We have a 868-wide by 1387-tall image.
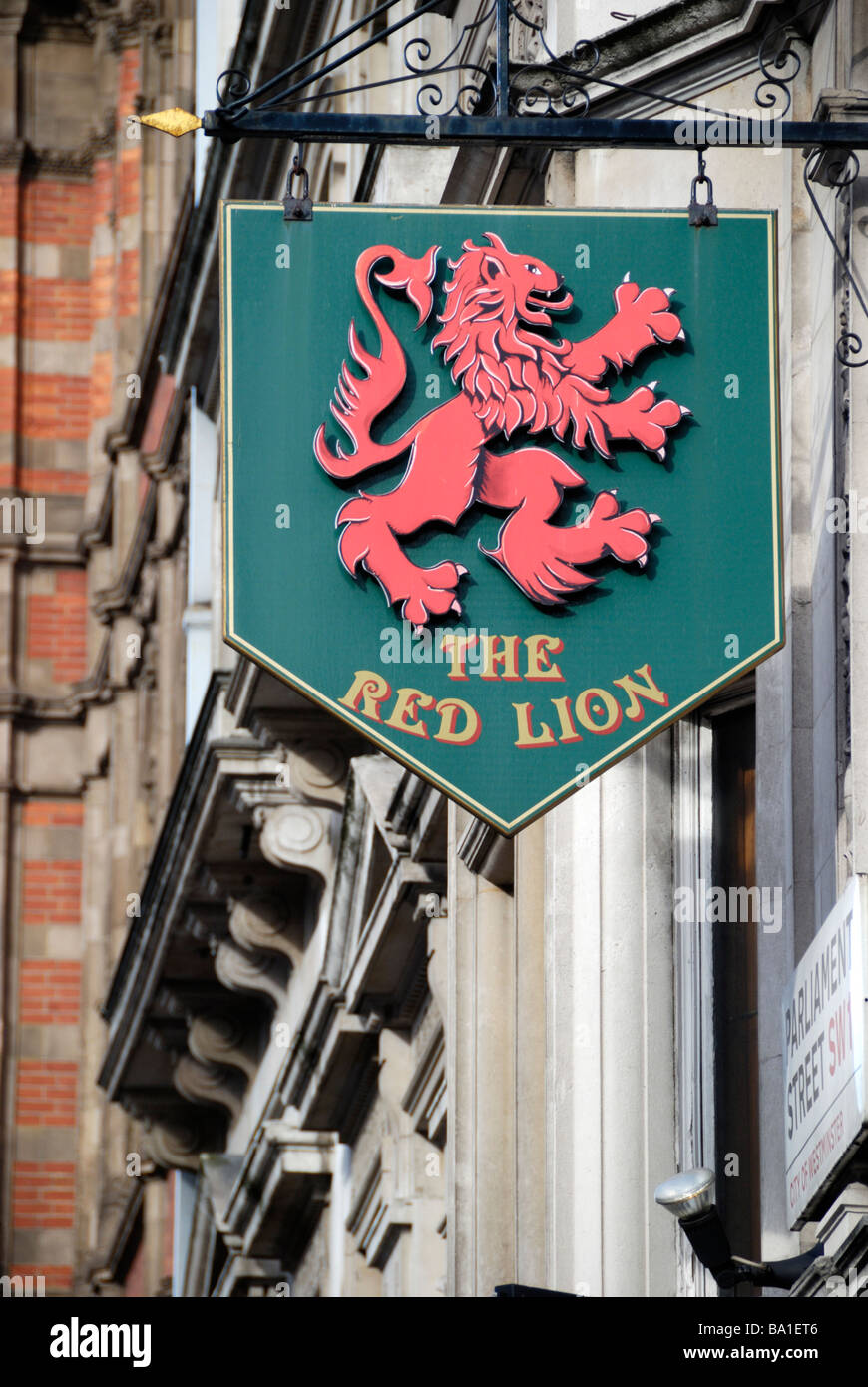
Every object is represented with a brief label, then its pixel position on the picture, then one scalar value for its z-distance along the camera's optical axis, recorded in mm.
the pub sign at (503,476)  15727
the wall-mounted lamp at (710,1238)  15461
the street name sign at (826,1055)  13836
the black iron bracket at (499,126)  16047
